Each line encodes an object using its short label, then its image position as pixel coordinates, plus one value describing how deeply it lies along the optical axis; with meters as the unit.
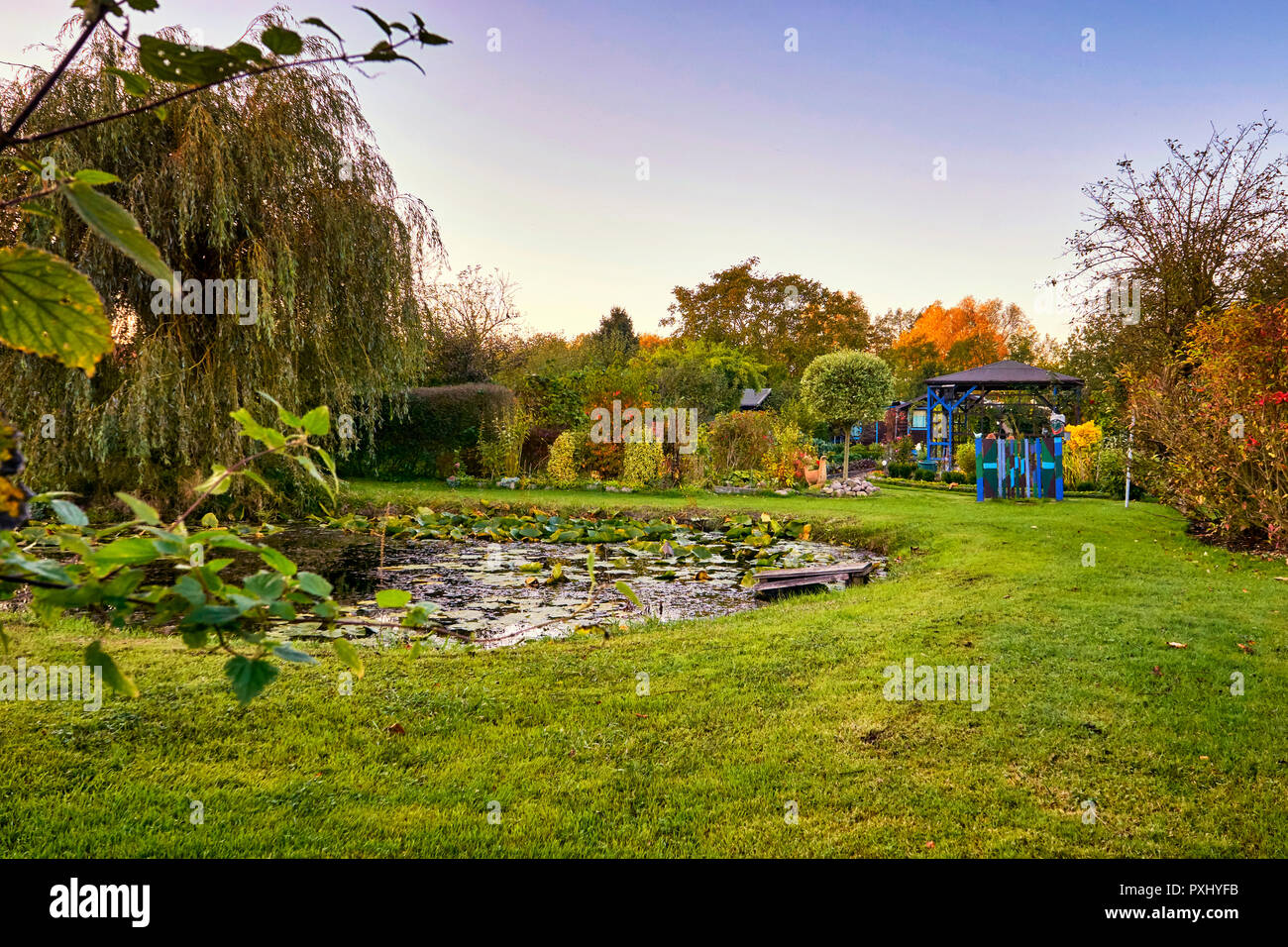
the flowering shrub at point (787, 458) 15.86
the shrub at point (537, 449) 16.39
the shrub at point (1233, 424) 7.06
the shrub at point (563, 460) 15.33
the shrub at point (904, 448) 22.90
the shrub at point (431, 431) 15.86
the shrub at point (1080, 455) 15.47
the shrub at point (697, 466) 15.21
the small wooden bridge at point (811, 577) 7.12
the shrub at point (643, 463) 14.85
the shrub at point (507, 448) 15.69
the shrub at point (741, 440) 16.47
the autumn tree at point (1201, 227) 12.06
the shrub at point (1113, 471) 13.60
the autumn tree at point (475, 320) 21.39
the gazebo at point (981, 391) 19.33
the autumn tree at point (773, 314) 40.50
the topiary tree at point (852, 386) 17.95
